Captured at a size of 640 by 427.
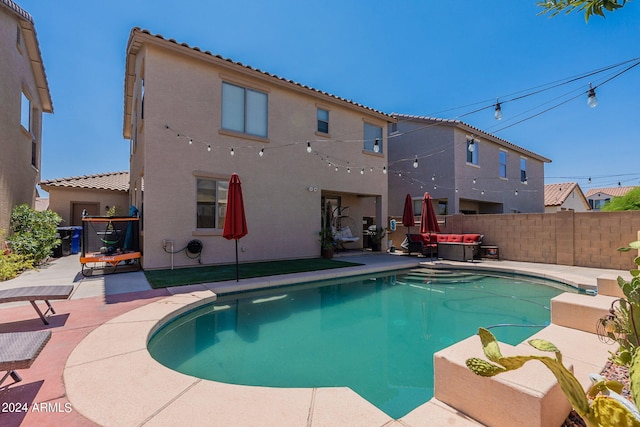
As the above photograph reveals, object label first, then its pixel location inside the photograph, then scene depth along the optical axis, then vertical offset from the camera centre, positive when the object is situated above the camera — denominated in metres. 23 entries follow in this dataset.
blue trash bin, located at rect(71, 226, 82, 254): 12.75 -1.01
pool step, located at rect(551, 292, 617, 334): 3.62 -1.16
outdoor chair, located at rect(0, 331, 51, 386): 2.21 -1.10
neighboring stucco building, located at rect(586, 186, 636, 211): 40.00 +3.82
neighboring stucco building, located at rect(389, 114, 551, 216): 15.59 +3.12
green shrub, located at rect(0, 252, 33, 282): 6.85 -1.23
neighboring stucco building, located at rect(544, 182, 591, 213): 24.17 +2.17
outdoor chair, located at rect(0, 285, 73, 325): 3.85 -1.08
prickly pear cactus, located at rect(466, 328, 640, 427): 1.25 -0.80
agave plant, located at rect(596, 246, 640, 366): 2.19 -0.90
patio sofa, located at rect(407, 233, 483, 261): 11.41 -1.03
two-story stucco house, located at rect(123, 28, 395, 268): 8.32 +2.37
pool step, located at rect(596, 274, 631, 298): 4.47 -1.03
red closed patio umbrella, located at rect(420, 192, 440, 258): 11.41 +0.00
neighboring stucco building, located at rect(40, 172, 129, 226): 14.20 +1.07
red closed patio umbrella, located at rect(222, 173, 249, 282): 7.08 +0.08
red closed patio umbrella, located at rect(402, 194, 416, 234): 12.75 +0.17
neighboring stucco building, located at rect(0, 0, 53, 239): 8.48 +3.80
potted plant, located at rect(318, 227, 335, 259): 11.33 -0.90
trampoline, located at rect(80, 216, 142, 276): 7.68 -0.92
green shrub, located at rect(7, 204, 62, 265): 8.47 -0.53
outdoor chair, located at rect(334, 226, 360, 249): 12.79 -0.78
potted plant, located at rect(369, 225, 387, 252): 13.85 -0.80
